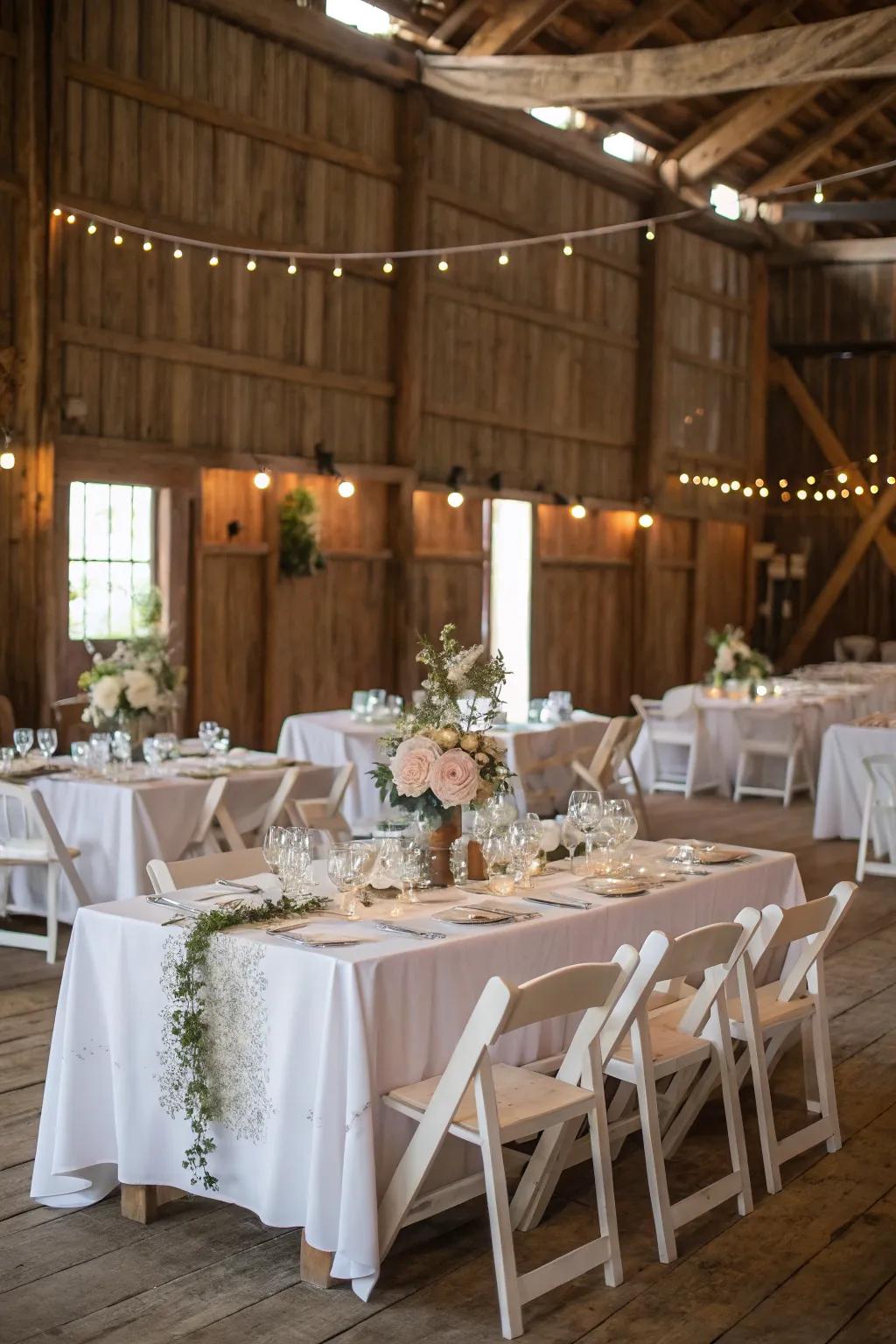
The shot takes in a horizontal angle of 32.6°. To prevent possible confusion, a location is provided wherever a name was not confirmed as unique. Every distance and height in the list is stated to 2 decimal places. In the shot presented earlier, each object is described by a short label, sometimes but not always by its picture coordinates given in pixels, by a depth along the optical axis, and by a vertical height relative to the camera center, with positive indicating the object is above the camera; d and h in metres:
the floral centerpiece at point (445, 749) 4.09 -0.36
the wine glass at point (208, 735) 7.39 -0.60
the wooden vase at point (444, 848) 4.29 -0.65
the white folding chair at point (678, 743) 11.26 -0.91
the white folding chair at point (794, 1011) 4.00 -1.08
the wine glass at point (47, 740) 6.76 -0.59
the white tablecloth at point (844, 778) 9.22 -0.94
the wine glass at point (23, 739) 6.77 -0.58
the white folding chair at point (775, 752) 11.04 -0.94
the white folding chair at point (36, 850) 6.09 -1.00
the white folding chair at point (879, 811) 8.20 -1.04
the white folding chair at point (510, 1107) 3.15 -1.08
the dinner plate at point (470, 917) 3.81 -0.75
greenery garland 3.54 -1.00
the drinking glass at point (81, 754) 6.83 -0.65
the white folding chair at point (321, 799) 7.07 -0.87
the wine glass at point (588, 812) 4.46 -0.56
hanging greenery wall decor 10.98 +0.55
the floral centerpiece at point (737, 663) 11.60 -0.31
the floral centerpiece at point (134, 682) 6.96 -0.33
